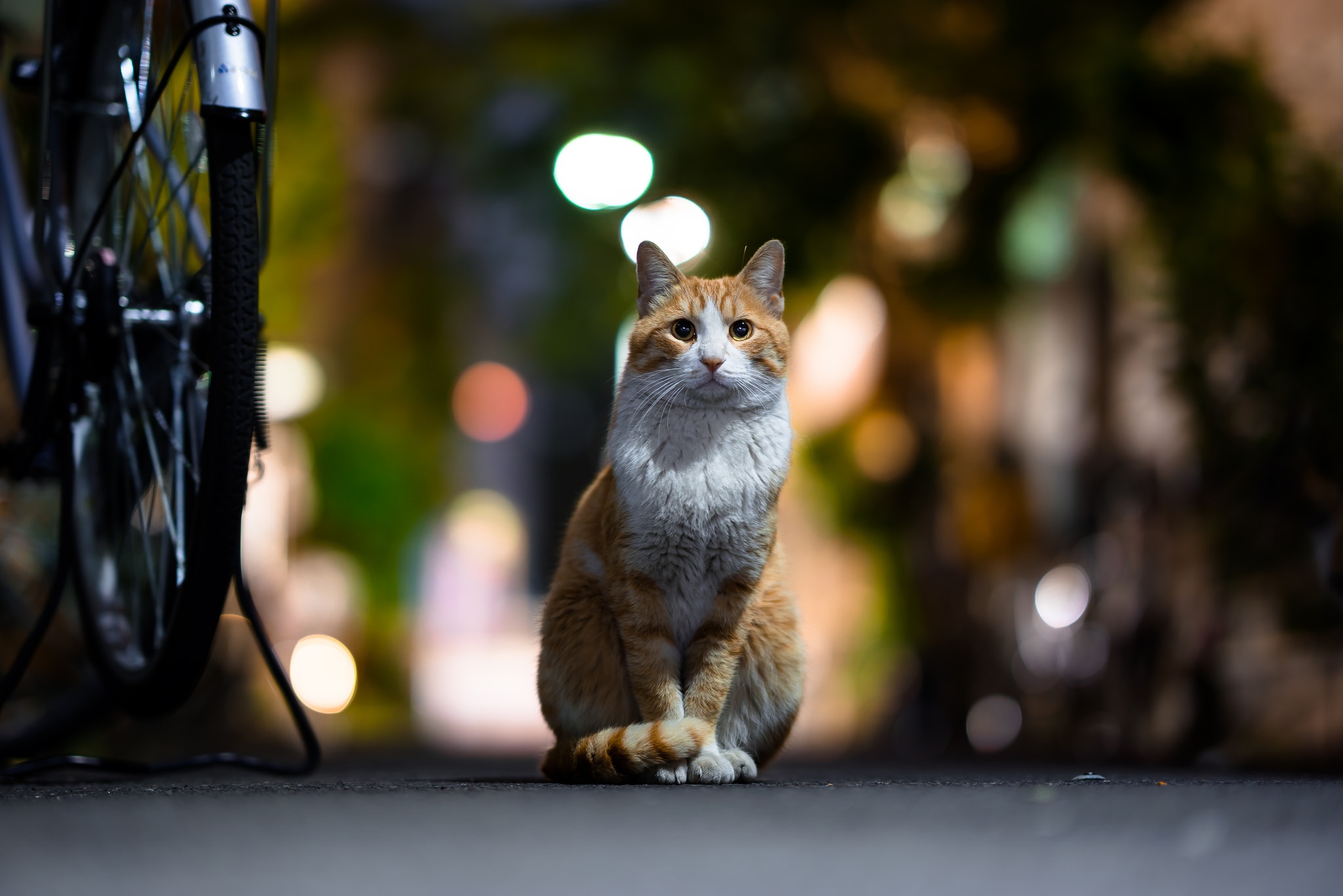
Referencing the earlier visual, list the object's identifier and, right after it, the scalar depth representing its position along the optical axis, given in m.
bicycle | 3.02
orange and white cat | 3.05
